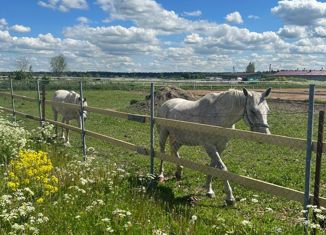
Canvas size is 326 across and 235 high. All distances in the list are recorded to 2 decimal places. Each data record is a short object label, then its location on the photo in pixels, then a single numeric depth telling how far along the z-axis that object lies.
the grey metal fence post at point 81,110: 9.93
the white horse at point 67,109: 14.31
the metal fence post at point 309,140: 4.73
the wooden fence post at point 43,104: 13.19
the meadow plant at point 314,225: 3.52
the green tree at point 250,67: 131.80
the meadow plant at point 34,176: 5.74
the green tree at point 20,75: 56.29
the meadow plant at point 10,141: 8.41
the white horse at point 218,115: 6.33
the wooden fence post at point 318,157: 4.85
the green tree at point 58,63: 122.81
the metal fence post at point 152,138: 7.47
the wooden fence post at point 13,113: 15.55
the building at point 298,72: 80.11
